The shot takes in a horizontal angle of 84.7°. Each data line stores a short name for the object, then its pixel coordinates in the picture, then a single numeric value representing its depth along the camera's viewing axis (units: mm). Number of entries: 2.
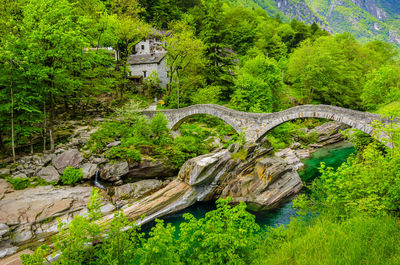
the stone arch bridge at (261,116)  16398
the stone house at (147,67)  34344
